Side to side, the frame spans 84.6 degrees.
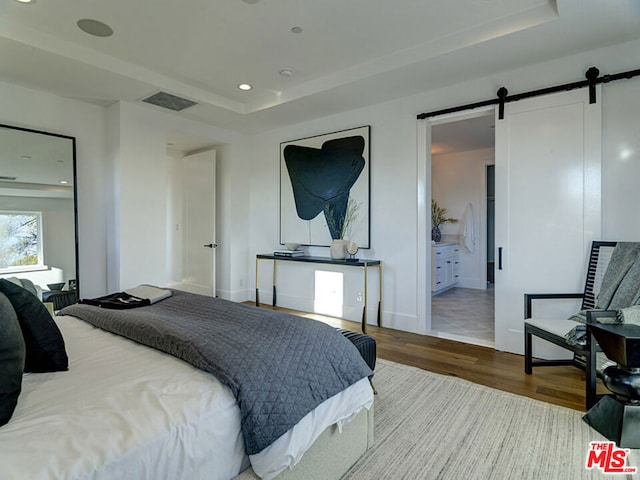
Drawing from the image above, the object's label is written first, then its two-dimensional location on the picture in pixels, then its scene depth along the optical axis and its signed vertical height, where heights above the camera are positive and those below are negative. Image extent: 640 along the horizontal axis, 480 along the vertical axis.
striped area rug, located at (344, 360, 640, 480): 1.66 -1.11
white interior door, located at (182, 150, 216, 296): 5.44 +0.18
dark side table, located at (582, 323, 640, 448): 1.79 -0.80
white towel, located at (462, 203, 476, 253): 6.71 +0.04
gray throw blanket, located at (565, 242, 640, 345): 2.30 -0.37
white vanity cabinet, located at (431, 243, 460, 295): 5.93 -0.59
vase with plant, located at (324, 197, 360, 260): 4.21 +0.11
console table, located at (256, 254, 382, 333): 3.88 -0.34
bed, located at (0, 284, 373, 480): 0.89 -0.55
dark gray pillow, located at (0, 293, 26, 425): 1.00 -0.39
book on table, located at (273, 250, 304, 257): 4.73 -0.26
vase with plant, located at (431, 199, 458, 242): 6.95 +0.29
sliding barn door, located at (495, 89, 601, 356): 2.88 +0.28
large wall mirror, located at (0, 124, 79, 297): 3.40 +0.27
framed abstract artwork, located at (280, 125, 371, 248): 4.26 +0.59
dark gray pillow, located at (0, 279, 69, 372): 1.34 -0.39
